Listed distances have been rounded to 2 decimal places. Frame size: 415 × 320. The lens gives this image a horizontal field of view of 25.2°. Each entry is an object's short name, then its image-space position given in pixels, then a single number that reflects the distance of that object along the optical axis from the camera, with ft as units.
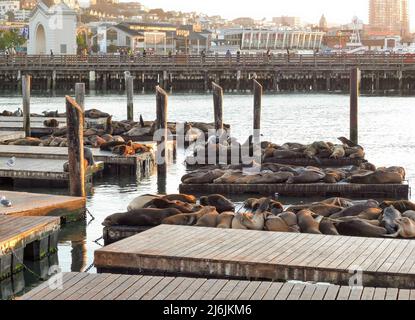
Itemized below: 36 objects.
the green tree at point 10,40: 348.79
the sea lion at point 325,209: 42.42
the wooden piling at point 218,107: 83.15
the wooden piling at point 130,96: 102.85
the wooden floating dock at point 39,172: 57.67
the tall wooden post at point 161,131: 65.51
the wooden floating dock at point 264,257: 30.27
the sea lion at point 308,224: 38.01
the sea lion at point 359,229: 37.35
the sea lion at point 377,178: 54.13
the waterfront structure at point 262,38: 436.76
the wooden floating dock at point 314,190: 53.83
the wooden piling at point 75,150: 49.32
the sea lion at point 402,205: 41.57
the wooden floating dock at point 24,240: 36.11
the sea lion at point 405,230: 36.96
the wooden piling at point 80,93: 88.07
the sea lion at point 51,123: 90.74
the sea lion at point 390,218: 37.65
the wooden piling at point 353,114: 81.71
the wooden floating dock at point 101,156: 65.26
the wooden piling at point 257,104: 84.53
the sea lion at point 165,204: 42.01
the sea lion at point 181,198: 44.73
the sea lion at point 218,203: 44.81
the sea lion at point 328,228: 37.50
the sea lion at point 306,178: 54.85
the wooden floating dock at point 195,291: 26.30
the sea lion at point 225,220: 38.63
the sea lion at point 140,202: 43.25
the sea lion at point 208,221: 39.09
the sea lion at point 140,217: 40.06
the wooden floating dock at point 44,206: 43.29
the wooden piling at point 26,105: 87.04
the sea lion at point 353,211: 41.27
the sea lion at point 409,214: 39.30
